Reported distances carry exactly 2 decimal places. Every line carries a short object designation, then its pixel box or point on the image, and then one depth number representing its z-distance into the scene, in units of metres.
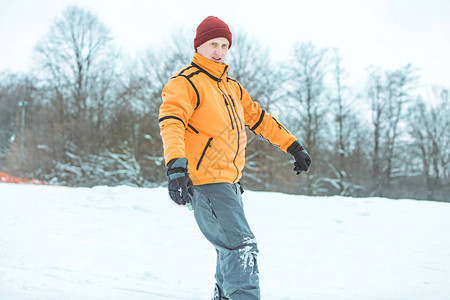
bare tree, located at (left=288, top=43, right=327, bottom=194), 23.75
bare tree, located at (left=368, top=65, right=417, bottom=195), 25.61
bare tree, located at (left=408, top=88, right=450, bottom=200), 24.90
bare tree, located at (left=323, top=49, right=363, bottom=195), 24.77
